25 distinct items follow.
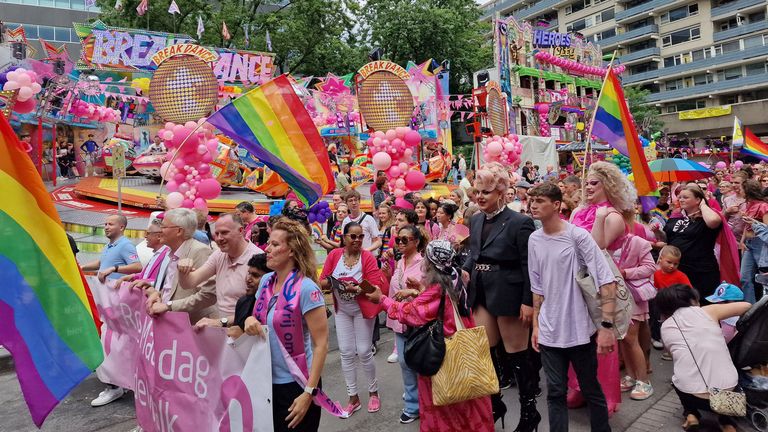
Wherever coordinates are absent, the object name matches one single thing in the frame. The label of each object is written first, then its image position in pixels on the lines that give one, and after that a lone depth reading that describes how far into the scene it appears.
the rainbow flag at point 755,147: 14.48
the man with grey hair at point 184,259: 3.89
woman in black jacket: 3.73
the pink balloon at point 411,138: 11.32
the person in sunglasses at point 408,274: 4.27
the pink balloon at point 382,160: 10.73
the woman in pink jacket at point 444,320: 3.41
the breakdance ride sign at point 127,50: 22.17
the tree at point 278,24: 30.62
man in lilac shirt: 3.34
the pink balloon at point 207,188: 8.51
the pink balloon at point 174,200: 7.96
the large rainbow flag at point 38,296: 2.49
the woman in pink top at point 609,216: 4.02
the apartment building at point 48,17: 42.44
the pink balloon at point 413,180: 10.99
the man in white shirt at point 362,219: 6.69
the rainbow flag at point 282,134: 6.46
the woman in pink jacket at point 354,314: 4.51
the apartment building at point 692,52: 45.91
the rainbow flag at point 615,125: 5.90
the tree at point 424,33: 35.94
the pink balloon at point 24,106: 12.04
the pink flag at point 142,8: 25.10
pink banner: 2.91
